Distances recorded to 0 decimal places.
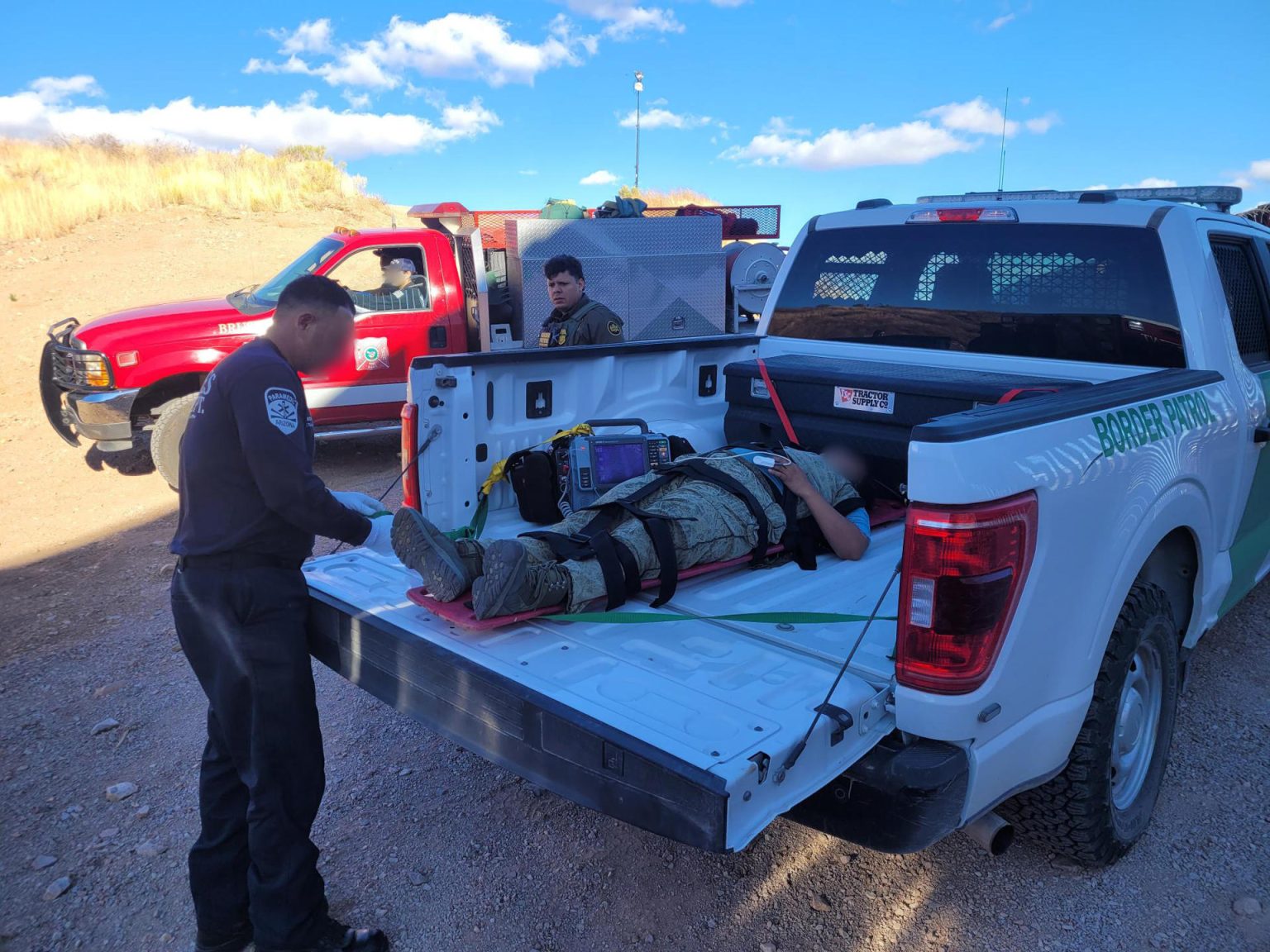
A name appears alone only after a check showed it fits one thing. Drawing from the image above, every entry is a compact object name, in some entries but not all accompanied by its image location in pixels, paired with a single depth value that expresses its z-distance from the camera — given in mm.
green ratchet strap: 2899
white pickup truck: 2145
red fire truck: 7625
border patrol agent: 5863
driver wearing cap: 8375
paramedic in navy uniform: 2473
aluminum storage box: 9086
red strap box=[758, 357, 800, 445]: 4168
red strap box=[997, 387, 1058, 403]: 3295
